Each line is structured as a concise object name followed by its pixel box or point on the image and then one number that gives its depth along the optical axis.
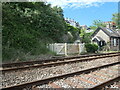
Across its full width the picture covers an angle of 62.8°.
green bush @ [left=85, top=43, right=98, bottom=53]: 14.26
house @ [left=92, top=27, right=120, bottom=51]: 23.45
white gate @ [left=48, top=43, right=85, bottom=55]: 11.38
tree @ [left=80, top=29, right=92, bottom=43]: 22.24
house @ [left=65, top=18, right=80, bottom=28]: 54.01
